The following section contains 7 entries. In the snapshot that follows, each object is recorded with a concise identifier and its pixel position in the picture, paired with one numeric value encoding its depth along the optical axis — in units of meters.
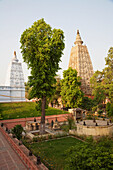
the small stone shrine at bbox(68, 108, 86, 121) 24.66
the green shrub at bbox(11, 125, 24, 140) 10.37
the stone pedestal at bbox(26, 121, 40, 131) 16.41
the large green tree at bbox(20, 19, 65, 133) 13.60
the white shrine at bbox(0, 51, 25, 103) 38.84
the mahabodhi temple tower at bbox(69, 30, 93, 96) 42.22
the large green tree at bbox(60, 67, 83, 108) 27.34
